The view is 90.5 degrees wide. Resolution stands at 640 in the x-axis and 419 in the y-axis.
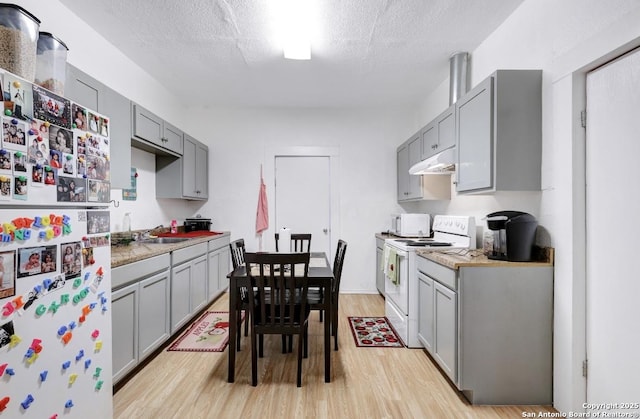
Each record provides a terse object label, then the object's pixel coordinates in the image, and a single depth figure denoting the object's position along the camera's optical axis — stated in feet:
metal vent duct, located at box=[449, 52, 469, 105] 9.77
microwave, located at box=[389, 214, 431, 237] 12.39
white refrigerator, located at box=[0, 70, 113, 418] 3.76
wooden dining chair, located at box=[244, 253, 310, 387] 6.61
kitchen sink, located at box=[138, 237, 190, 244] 11.15
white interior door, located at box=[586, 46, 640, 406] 4.93
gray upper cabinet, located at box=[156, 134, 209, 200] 12.41
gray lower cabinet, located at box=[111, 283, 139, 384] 6.59
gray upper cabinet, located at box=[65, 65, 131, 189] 6.81
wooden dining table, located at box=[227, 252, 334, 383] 7.15
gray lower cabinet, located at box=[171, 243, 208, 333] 9.33
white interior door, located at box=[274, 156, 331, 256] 15.11
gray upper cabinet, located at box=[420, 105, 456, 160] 9.02
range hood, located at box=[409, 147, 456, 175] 9.05
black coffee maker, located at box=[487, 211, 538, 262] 6.48
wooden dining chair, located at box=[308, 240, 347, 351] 8.74
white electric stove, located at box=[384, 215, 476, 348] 9.14
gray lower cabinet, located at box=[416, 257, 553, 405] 6.37
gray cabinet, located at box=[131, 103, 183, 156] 9.17
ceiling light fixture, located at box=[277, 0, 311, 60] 7.55
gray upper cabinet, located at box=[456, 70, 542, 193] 6.73
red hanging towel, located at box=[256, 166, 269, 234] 14.79
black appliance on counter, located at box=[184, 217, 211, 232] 14.43
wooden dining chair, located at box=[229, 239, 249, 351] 7.64
